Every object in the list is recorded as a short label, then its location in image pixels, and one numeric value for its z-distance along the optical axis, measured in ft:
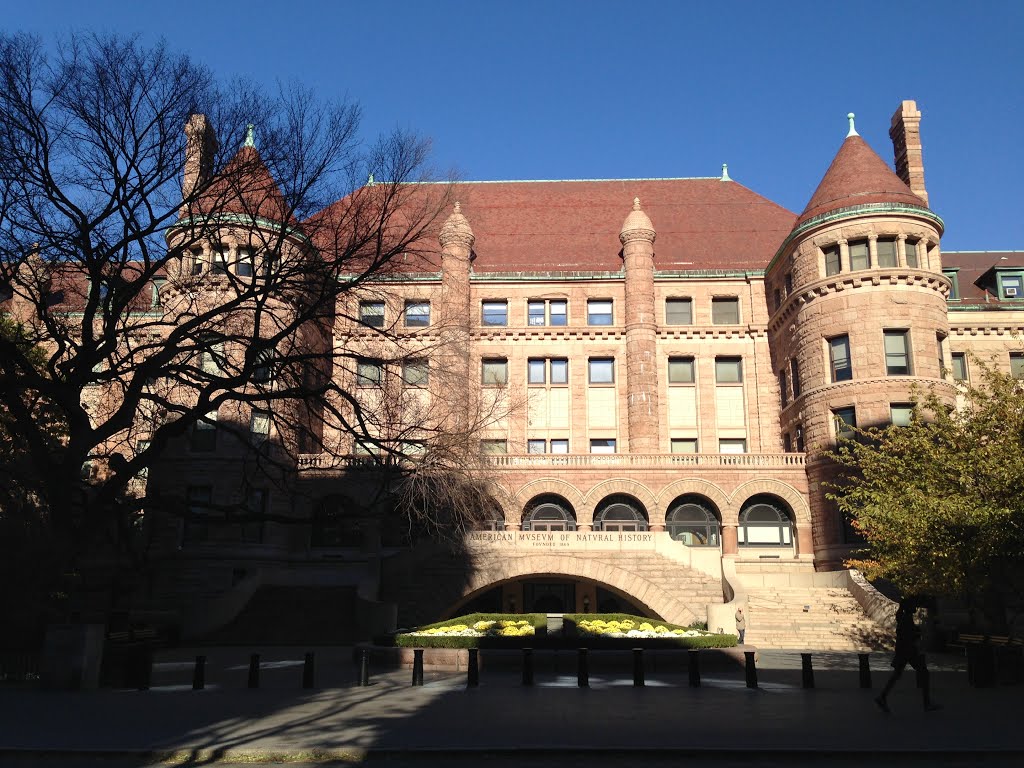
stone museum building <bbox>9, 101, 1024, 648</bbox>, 98.43
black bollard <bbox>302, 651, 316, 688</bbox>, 49.52
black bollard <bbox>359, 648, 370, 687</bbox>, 50.72
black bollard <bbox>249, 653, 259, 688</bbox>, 49.96
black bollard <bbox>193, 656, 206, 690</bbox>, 49.77
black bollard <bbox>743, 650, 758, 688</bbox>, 50.03
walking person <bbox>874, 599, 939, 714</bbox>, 41.32
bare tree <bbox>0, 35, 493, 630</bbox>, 52.34
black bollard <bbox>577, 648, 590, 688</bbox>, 51.72
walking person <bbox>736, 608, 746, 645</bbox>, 78.38
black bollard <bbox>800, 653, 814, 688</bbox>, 50.26
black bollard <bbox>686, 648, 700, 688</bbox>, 51.34
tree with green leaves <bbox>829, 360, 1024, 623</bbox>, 58.75
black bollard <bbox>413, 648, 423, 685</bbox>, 50.79
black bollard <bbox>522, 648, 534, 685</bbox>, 51.90
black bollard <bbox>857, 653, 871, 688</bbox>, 49.93
